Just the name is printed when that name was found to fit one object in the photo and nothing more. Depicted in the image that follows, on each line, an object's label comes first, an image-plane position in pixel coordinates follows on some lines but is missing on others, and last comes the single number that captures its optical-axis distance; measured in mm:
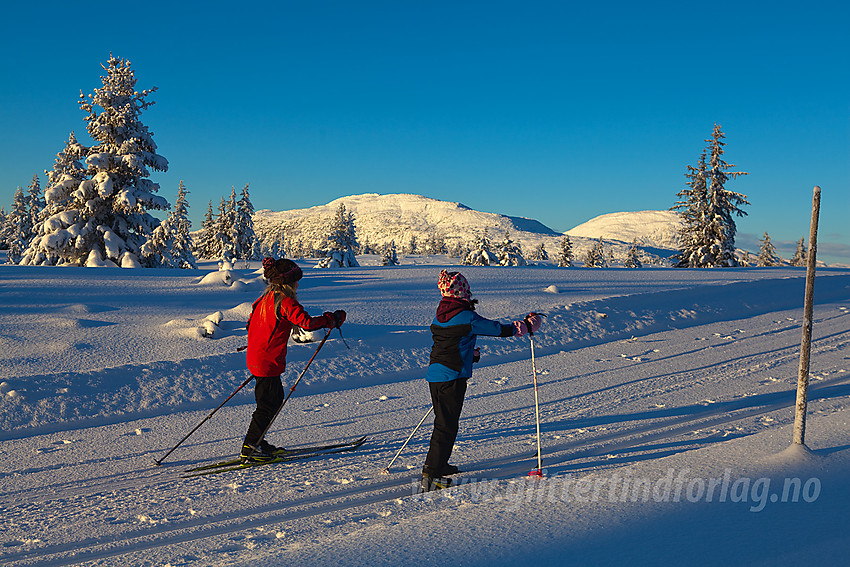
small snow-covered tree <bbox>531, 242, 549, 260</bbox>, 92438
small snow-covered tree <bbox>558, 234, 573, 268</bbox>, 69169
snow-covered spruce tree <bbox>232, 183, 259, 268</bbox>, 57031
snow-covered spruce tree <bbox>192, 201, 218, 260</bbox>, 63994
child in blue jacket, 4621
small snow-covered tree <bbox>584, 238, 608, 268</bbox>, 76812
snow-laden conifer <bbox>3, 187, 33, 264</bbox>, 51406
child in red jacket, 5246
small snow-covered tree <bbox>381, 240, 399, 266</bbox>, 57094
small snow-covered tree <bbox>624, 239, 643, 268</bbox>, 68169
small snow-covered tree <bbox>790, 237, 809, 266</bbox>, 67938
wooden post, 4199
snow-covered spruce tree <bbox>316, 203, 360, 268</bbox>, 45656
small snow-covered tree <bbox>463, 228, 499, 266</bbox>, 59031
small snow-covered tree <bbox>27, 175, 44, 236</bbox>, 49975
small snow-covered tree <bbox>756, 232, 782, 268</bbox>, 68825
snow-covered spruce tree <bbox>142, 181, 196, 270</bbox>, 25594
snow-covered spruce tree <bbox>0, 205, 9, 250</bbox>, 59025
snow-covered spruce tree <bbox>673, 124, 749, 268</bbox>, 39719
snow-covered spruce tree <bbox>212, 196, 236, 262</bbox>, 57219
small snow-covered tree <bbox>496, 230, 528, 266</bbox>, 60344
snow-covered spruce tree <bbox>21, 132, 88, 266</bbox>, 24172
